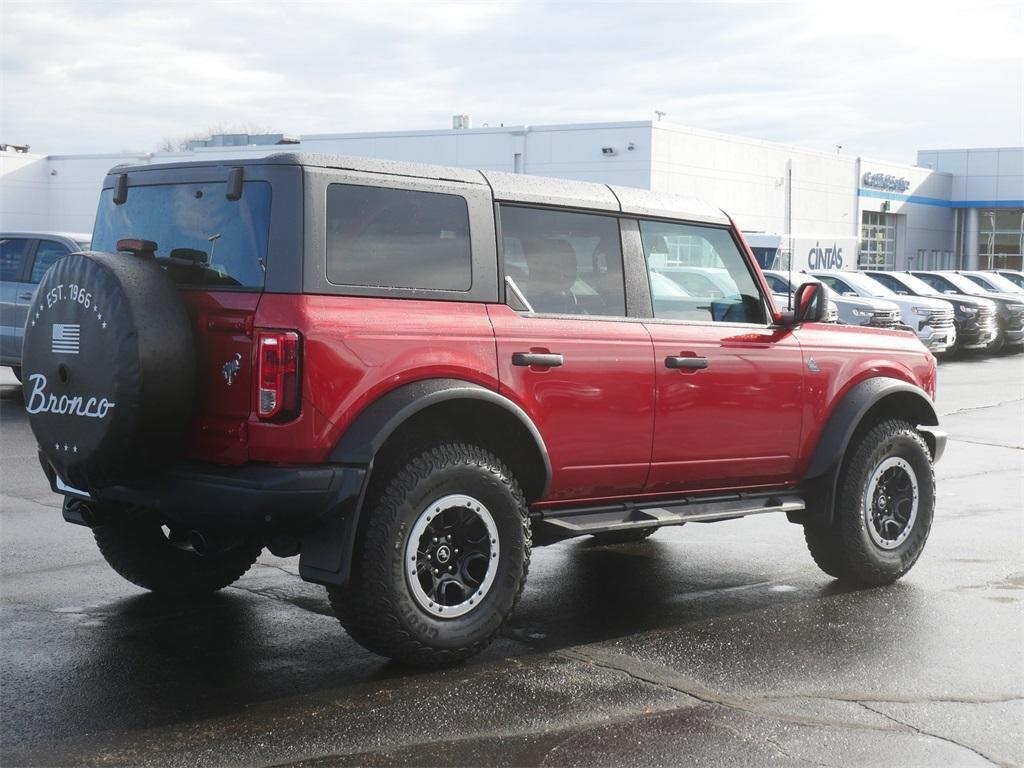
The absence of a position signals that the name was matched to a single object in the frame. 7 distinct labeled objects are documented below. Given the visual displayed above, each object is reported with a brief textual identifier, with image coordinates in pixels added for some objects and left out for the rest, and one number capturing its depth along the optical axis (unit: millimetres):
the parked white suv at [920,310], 26016
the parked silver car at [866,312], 24859
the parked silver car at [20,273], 14867
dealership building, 46344
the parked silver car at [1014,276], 36731
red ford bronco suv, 4973
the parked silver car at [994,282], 33188
